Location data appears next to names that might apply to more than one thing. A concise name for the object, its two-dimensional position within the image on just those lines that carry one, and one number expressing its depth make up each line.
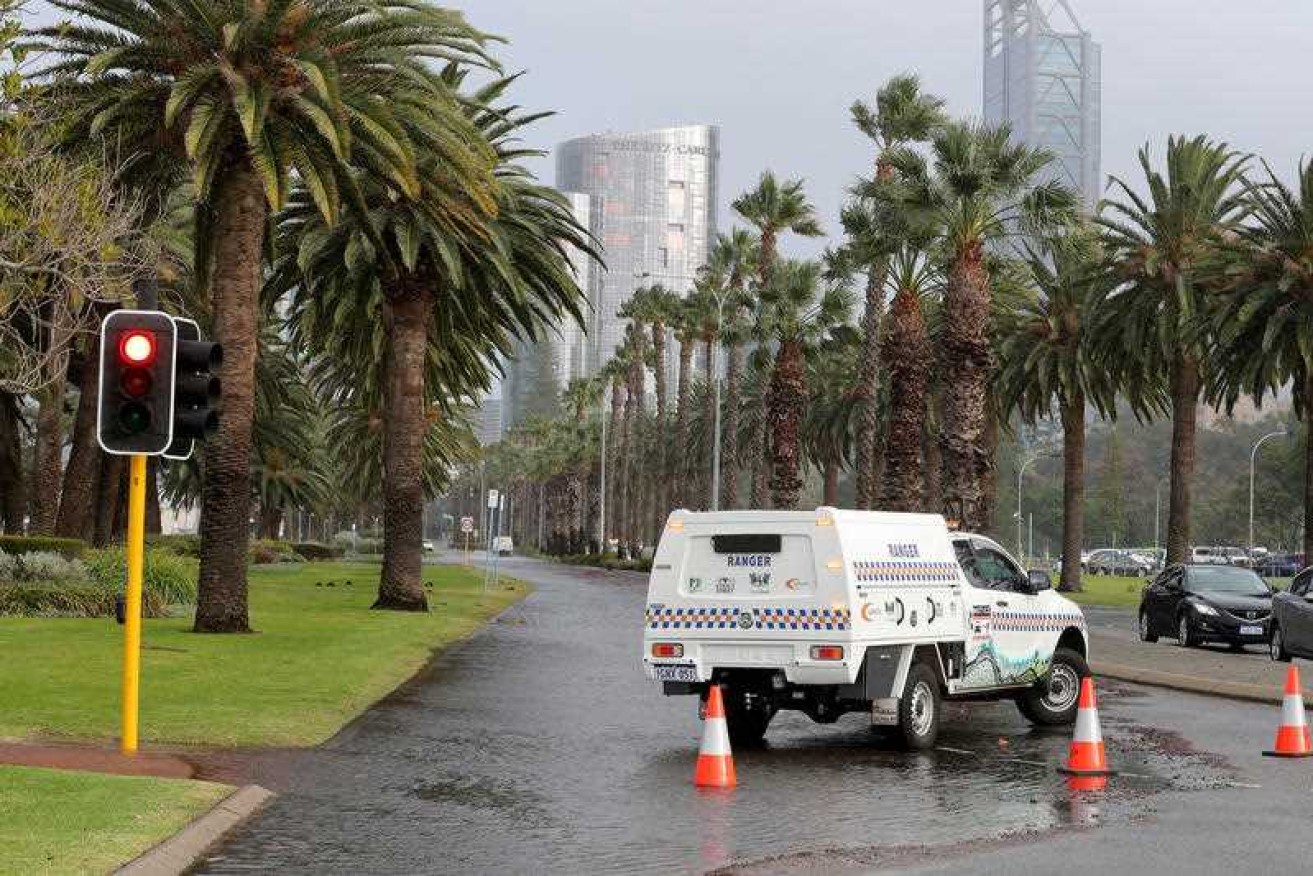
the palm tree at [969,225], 40.69
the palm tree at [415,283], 34.94
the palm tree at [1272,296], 47.06
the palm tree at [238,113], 25.64
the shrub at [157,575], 32.69
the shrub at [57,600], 29.70
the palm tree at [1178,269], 50.44
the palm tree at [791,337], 62.19
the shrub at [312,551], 84.44
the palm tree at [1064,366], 60.12
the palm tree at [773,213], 69.69
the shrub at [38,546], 34.66
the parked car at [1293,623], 29.09
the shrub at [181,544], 54.69
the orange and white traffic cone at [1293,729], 16.03
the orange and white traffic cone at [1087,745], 14.44
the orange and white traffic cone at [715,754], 13.58
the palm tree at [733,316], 73.44
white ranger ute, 15.60
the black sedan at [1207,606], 32.28
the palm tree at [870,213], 46.59
